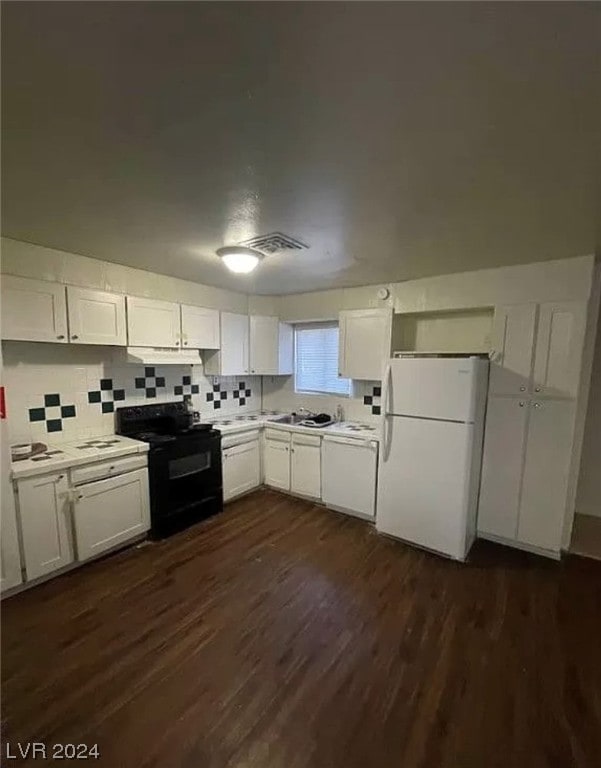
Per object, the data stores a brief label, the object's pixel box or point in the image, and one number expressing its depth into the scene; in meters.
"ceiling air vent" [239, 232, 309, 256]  2.09
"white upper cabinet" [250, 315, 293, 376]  3.97
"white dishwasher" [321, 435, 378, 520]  3.14
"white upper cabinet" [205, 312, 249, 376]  3.66
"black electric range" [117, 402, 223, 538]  2.85
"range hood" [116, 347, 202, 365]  2.88
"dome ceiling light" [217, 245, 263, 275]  2.33
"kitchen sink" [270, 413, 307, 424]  3.95
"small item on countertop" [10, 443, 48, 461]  2.33
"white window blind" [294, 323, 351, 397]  4.00
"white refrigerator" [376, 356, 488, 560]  2.55
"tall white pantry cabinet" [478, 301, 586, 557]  2.57
